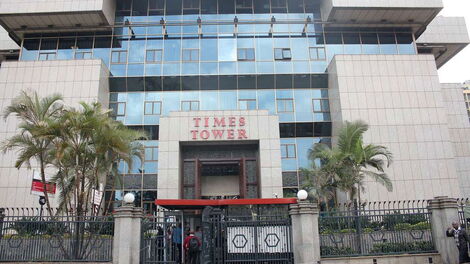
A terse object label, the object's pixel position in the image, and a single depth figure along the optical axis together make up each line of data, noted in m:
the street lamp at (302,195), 14.16
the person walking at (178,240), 15.25
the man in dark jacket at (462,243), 12.64
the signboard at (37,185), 17.47
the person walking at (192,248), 13.83
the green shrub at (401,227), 14.20
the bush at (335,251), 13.93
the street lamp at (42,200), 17.55
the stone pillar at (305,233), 13.47
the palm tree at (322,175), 21.91
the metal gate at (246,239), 14.09
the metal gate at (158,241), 13.97
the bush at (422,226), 14.26
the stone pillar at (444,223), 13.57
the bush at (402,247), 14.04
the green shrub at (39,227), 13.90
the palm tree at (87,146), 16.53
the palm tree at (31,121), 16.47
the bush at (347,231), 14.05
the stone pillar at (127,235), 13.28
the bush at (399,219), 14.27
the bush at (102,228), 14.05
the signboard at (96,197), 17.00
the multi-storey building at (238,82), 27.39
